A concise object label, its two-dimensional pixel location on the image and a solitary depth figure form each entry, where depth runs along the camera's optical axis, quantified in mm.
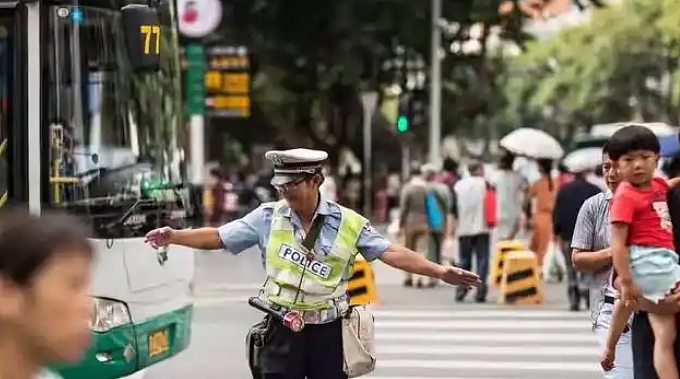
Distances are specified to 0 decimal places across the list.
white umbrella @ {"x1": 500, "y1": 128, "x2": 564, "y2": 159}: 17625
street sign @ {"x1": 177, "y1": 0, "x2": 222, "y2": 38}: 21969
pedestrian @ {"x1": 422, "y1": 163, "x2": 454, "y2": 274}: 16641
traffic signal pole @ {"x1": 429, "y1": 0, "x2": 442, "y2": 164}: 27812
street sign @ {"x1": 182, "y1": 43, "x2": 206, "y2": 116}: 22656
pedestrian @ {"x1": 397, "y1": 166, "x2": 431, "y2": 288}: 16594
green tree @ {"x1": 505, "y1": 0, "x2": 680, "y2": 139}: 47750
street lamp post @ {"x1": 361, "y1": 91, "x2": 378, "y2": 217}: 28256
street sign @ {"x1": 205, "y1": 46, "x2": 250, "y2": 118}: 27516
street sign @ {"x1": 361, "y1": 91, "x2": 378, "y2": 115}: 27764
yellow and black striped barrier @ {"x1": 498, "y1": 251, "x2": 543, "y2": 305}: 14773
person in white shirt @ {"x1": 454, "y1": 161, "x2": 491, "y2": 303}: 15250
